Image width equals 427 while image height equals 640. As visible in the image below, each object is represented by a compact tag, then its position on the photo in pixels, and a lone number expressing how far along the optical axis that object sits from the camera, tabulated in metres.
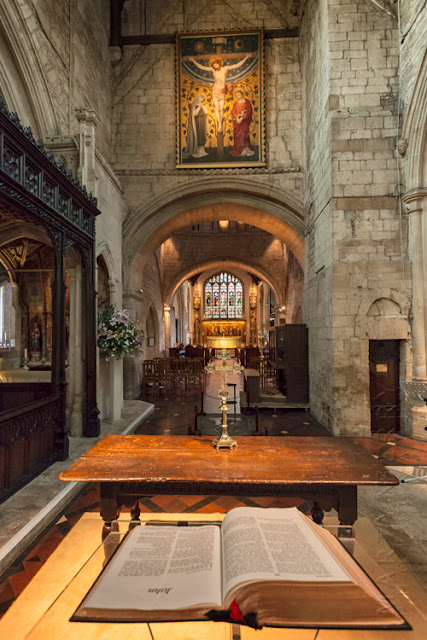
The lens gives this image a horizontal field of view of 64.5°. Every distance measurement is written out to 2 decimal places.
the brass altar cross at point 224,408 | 2.28
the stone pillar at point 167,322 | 16.12
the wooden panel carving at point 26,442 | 3.30
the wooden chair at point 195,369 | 10.27
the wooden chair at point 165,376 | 9.62
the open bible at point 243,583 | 0.96
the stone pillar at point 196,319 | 26.91
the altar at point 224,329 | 26.61
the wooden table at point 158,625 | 1.03
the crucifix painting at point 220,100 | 8.64
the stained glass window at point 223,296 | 27.84
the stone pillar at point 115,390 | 6.30
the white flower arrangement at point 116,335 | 5.86
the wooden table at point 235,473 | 1.79
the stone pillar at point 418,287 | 5.89
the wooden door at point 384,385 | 6.30
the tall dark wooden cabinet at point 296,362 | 8.08
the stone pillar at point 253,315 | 26.34
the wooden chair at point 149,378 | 9.66
